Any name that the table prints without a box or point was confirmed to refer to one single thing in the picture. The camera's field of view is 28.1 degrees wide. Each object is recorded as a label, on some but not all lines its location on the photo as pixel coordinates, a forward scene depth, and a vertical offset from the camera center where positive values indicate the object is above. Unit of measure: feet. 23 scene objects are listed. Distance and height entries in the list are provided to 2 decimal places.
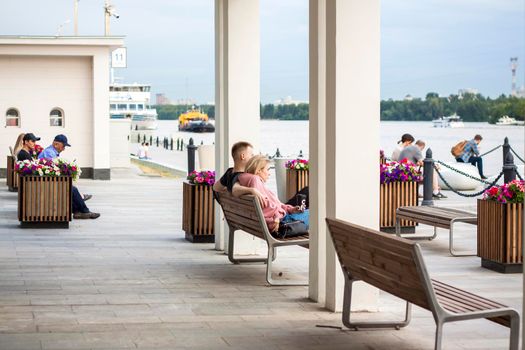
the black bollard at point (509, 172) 56.39 -3.15
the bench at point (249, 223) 33.50 -3.71
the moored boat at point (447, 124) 460.14 -4.88
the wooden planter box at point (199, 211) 45.24 -4.28
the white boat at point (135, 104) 425.28 +3.89
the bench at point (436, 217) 42.45 -4.32
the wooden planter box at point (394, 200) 49.06 -4.11
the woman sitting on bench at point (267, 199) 34.88 -2.92
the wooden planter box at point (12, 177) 78.23 -4.86
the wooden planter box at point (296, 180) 57.72 -3.68
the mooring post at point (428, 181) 62.34 -4.04
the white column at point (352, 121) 28.07 -0.21
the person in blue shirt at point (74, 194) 55.62 -4.43
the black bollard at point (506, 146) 76.04 -2.41
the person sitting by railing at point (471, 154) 90.15 -3.51
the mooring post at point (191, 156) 80.74 -3.34
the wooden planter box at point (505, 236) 36.76 -4.32
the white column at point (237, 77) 40.86 +1.41
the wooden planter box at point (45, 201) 51.44 -4.33
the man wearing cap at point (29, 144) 68.64 -2.07
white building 93.81 +1.41
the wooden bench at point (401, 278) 20.74 -3.59
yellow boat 440.45 -3.86
